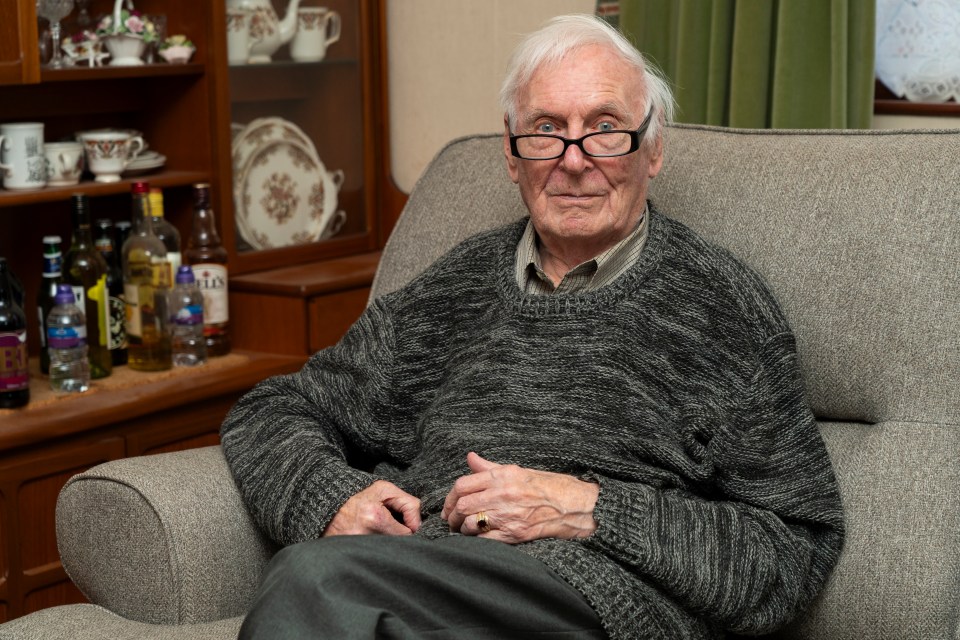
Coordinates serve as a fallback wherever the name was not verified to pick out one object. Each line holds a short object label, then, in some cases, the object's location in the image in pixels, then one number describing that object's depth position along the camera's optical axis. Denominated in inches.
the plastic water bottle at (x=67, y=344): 86.5
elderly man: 48.1
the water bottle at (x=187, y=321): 94.7
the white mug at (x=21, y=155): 89.5
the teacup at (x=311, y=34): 110.3
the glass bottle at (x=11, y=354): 83.6
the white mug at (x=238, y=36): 104.0
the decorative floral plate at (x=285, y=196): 108.0
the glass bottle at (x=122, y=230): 95.5
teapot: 105.5
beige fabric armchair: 55.5
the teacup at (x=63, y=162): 92.7
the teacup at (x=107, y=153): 95.3
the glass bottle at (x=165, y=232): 95.0
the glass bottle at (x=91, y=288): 90.7
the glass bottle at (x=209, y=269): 99.2
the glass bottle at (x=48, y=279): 87.5
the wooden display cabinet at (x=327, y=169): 102.8
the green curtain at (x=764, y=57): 84.6
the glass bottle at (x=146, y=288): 94.5
